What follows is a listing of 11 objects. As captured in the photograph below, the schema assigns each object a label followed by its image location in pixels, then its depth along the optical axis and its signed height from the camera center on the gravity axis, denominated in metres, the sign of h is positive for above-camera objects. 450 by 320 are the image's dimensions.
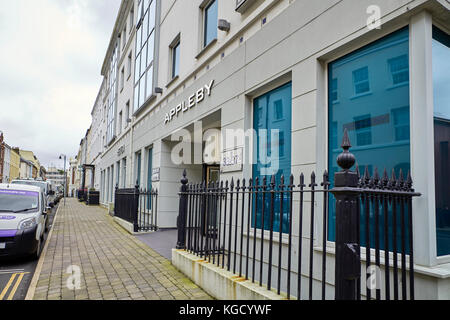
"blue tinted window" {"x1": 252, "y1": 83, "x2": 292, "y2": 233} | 5.47 +0.82
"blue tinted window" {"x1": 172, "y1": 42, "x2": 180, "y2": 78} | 11.34 +4.37
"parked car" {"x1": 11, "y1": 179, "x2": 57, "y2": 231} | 14.52 -0.19
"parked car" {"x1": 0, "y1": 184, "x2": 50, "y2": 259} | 6.35 -0.85
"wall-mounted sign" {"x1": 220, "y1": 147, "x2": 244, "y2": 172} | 6.53 +0.49
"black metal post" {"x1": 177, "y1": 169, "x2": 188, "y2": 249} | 5.84 -0.62
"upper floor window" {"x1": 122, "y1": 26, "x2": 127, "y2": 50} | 21.27 +9.63
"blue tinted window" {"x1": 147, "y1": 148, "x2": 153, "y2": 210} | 13.36 +0.60
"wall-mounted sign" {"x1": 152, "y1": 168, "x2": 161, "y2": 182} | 11.66 +0.25
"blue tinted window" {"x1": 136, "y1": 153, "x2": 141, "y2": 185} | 15.22 +0.74
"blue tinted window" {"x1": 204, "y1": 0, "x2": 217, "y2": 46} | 8.59 +4.40
